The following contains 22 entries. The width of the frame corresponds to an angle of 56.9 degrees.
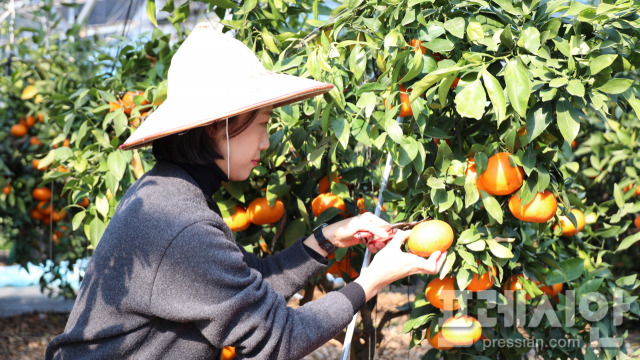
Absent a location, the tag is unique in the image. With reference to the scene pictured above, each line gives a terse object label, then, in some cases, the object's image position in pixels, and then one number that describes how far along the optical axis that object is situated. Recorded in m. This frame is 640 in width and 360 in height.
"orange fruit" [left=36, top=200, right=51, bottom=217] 3.25
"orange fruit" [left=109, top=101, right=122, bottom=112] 2.02
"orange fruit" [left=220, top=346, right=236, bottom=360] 1.81
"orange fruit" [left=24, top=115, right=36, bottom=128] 3.19
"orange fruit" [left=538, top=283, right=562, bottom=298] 1.74
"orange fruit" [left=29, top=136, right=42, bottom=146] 3.16
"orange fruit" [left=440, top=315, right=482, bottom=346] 1.46
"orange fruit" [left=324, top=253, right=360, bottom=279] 1.83
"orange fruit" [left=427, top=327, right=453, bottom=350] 1.51
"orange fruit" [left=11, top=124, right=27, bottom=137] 3.16
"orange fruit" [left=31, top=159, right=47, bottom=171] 2.99
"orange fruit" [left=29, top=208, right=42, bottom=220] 3.29
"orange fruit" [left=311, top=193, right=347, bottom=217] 1.67
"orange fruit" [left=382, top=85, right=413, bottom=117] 1.36
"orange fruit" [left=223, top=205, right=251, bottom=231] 1.71
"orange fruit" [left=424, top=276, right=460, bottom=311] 1.43
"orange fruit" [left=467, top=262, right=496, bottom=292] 1.37
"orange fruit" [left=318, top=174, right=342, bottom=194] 1.80
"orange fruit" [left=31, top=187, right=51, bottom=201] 3.19
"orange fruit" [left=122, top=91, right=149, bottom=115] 1.97
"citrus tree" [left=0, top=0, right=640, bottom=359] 1.19
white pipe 1.46
